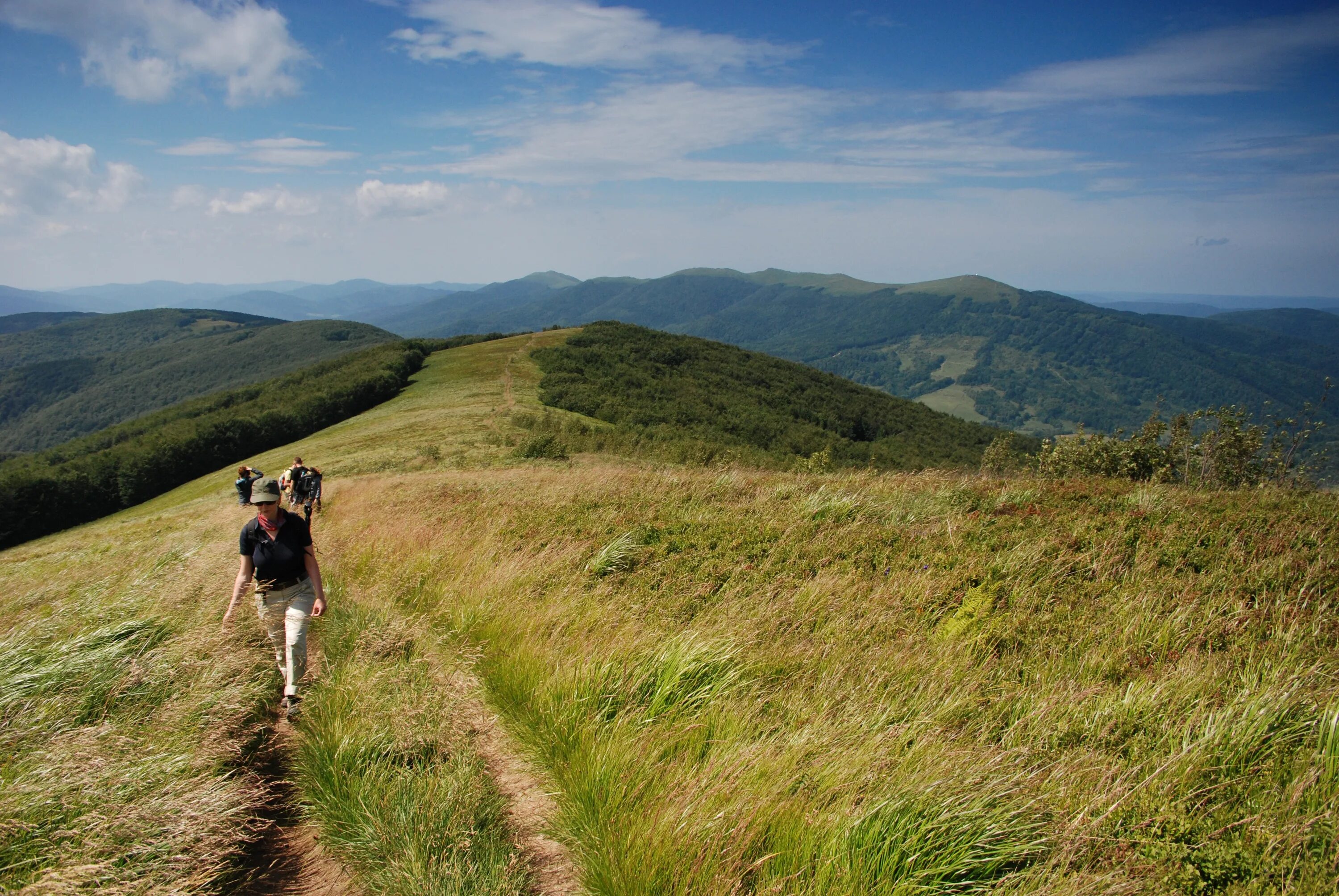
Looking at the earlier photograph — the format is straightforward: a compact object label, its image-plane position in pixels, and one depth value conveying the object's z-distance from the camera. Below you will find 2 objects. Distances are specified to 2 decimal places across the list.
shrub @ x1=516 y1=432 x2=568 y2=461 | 32.03
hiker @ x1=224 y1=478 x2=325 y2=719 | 5.35
